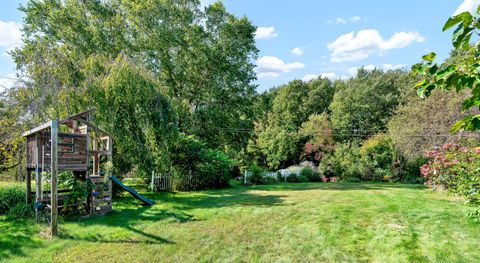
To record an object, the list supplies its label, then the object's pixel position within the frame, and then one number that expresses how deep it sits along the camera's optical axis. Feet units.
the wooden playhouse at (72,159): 22.67
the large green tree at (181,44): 51.13
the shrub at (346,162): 63.00
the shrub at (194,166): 39.47
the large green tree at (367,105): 82.23
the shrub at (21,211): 23.20
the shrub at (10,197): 24.49
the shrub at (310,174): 61.72
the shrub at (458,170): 20.33
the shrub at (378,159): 61.93
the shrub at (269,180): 51.78
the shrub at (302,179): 58.68
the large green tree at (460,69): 4.45
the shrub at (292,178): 57.82
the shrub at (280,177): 57.34
